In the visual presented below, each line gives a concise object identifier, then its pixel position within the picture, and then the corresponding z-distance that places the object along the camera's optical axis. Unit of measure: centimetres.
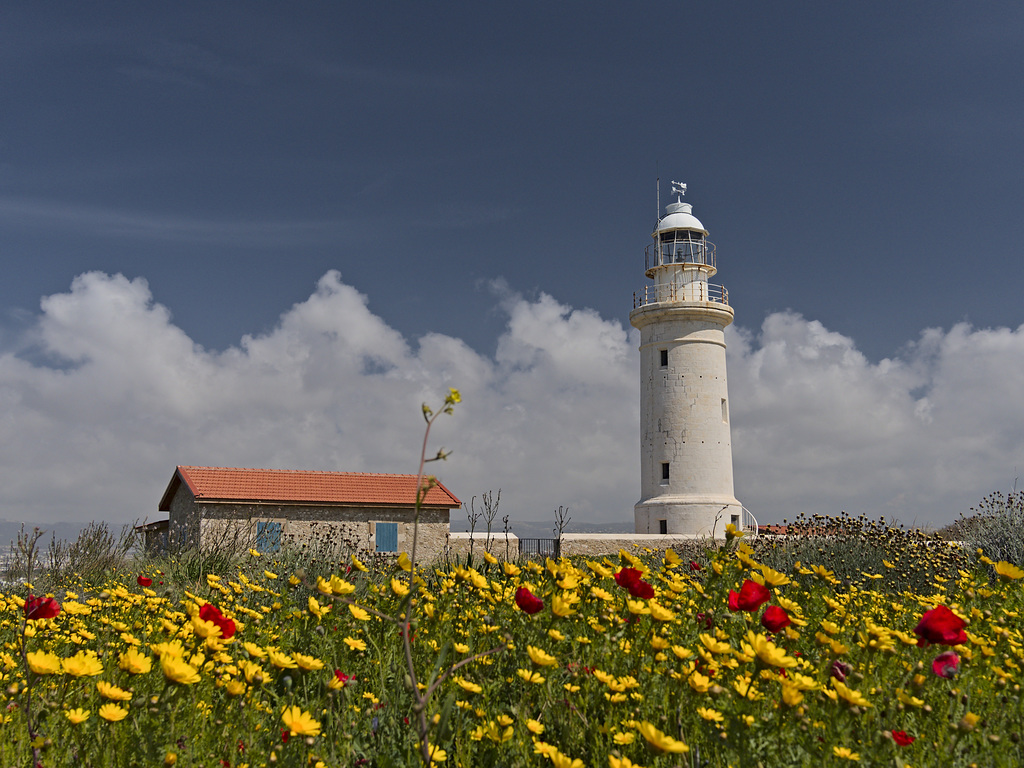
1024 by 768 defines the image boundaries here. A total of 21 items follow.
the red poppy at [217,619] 279
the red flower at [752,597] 279
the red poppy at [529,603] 289
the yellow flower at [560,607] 294
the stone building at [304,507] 2228
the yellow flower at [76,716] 235
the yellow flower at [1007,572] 383
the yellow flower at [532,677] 264
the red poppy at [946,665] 262
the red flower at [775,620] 270
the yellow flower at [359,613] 294
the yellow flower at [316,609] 340
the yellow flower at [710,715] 258
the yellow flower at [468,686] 274
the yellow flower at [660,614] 304
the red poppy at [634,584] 305
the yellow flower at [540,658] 264
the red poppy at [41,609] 314
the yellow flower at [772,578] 328
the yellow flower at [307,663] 261
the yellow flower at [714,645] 275
